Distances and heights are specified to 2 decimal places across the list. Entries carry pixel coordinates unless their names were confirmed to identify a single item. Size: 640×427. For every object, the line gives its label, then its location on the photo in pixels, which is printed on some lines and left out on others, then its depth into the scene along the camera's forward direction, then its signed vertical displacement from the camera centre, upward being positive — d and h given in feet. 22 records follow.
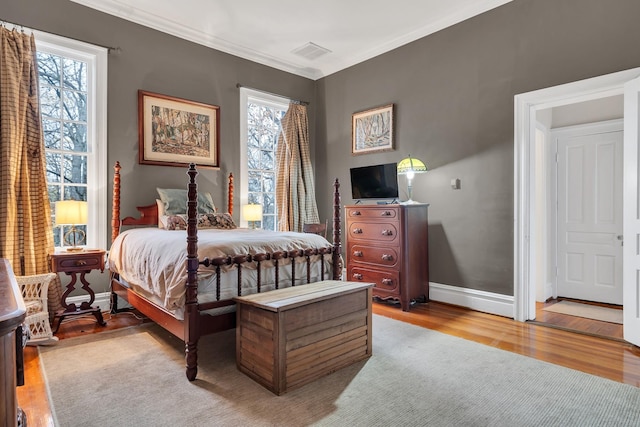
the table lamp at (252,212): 15.53 +0.01
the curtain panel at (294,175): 17.56 +1.85
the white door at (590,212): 13.25 -0.05
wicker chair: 9.27 -2.47
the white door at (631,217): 9.21 -0.17
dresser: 12.81 -1.43
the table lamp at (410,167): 13.78 +1.68
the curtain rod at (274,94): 16.10 +5.62
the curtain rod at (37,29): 10.76 +5.70
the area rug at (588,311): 11.83 -3.48
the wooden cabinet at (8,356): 3.04 -1.27
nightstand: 10.38 -1.61
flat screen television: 14.12 +1.22
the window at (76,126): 11.87 +2.95
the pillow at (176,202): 12.83 +0.39
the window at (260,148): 16.31 +3.04
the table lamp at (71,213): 10.40 +0.01
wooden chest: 6.87 -2.48
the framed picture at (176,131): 13.43 +3.19
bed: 7.51 -1.35
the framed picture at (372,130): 15.53 +3.63
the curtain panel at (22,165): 10.48 +1.46
